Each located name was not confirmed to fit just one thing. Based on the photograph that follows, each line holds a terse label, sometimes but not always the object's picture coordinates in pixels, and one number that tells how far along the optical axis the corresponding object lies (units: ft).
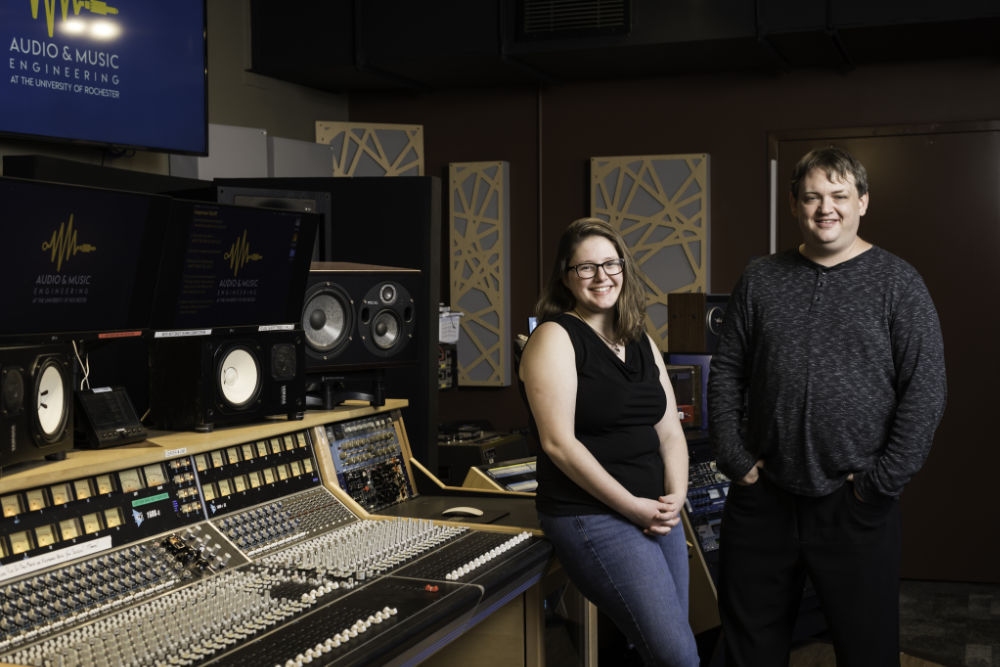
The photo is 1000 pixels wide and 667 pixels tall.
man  7.93
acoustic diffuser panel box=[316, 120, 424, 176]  20.13
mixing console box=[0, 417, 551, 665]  5.82
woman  7.80
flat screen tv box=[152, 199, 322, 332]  7.84
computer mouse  9.16
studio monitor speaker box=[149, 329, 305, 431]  8.11
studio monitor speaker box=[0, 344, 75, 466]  6.26
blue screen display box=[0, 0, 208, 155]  13.07
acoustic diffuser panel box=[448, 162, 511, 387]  20.07
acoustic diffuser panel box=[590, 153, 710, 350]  19.01
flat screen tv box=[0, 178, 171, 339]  6.50
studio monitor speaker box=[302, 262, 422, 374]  9.36
